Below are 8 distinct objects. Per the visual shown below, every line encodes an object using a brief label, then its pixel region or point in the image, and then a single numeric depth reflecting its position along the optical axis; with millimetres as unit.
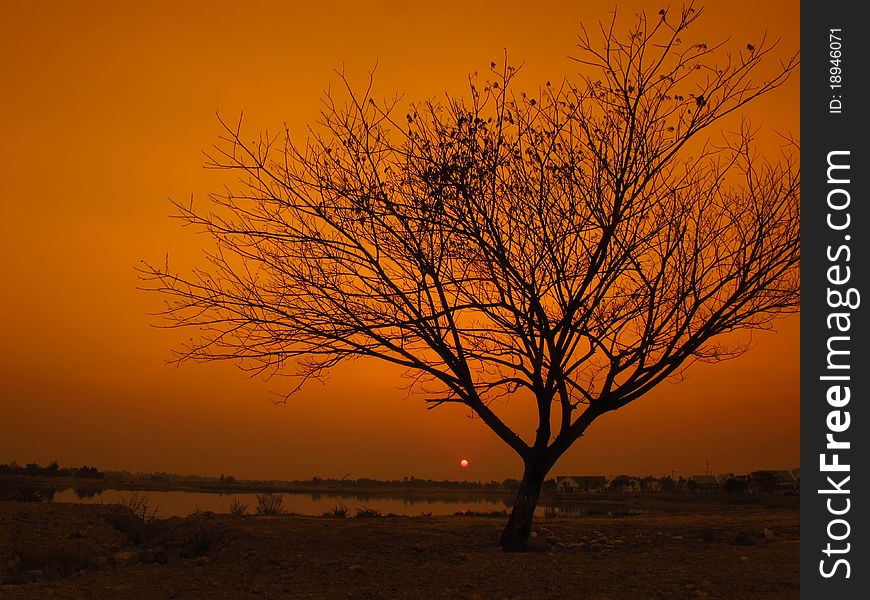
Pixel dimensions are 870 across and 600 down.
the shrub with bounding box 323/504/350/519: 17969
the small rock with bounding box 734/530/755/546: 12477
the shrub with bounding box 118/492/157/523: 14188
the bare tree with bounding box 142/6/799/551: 11422
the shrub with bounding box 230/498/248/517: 16697
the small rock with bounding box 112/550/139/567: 10561
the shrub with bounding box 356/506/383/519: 17797
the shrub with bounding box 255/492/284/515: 17984
